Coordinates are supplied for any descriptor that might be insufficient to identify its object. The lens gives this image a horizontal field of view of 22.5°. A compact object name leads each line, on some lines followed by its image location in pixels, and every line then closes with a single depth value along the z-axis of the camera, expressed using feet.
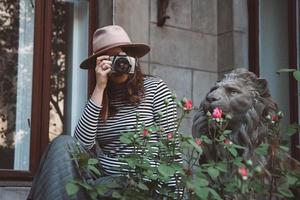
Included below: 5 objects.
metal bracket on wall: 23.31
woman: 13.44
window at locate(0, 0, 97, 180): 20.99
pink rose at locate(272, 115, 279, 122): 12.99
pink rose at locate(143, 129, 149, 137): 11.60
